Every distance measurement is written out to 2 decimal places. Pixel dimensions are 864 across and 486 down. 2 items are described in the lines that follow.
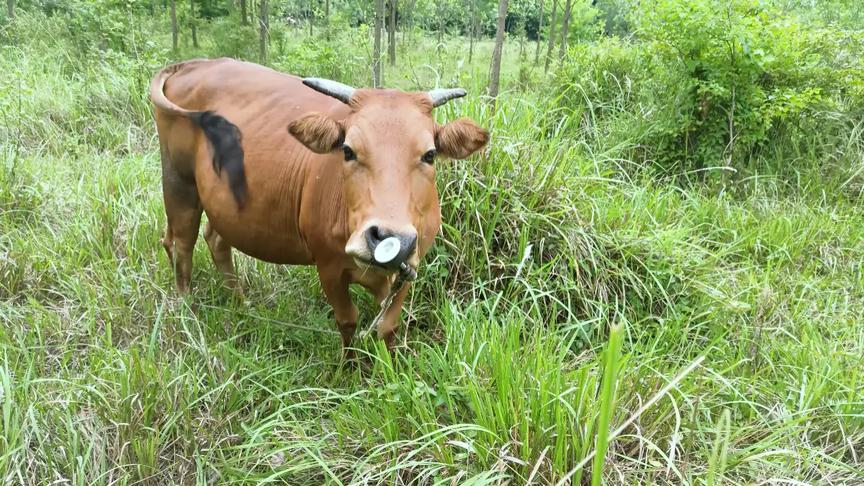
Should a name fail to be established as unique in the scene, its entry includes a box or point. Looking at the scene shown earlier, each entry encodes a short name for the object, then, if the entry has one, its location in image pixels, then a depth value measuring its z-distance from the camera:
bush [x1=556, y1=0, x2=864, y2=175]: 4.51
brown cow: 2.23
